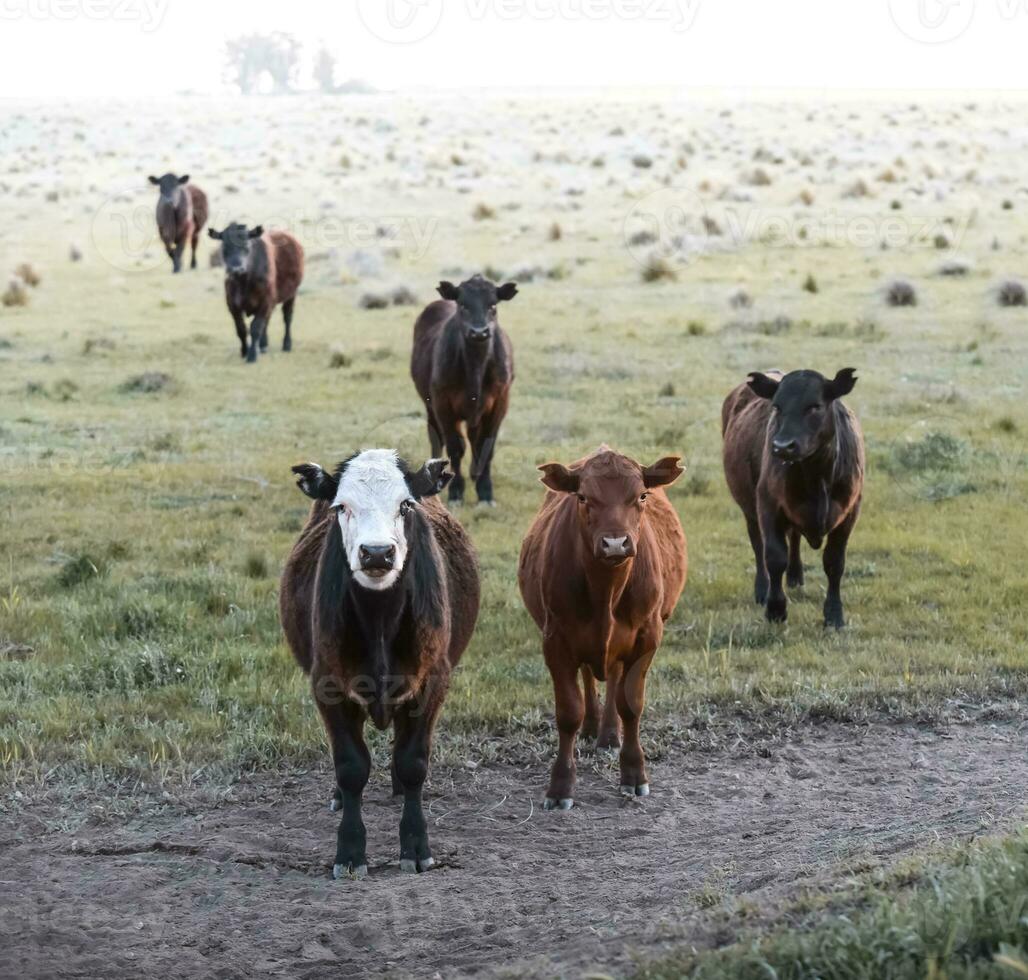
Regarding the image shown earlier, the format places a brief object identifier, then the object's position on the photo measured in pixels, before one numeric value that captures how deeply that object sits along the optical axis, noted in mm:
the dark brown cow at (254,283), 20309
